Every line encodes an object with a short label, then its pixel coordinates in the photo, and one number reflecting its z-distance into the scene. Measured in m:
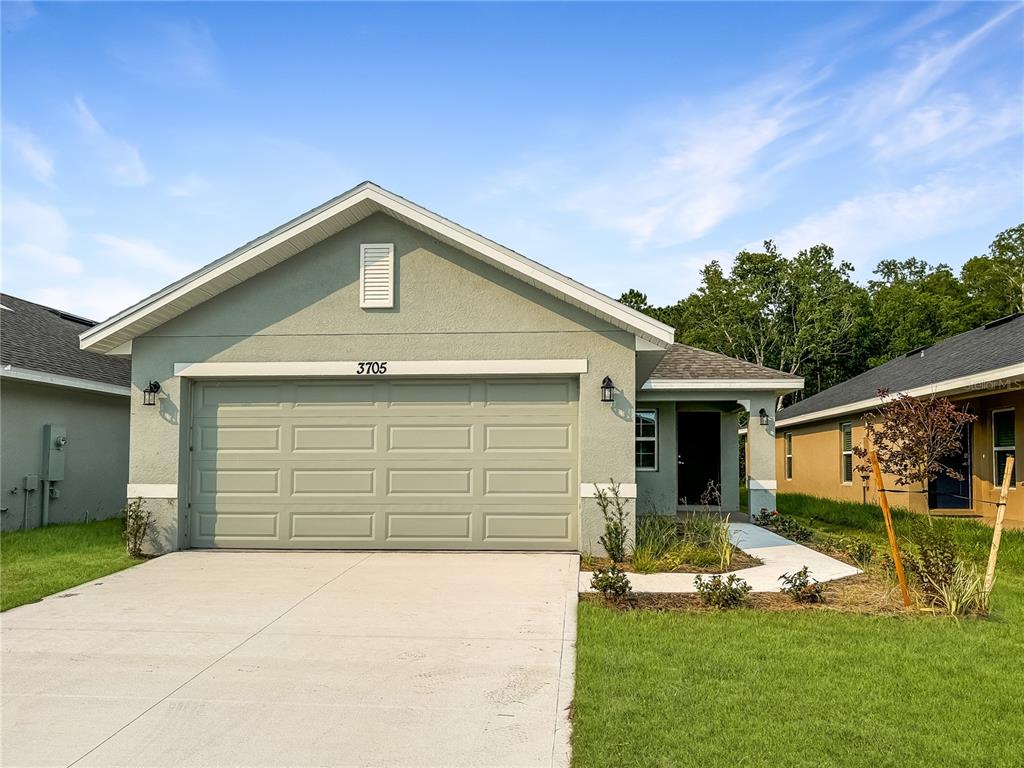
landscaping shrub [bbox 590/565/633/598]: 7.69
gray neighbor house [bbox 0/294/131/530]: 13.23
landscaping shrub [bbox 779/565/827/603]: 7.84
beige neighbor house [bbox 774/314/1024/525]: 13.64
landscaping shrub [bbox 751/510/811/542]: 12.88
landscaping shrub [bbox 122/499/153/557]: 10.34
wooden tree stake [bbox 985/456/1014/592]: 7.43
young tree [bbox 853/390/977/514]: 7.80
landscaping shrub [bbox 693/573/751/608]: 7.59
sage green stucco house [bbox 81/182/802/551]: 10.39
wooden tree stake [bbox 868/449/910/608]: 7.56
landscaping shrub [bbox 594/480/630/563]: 9.85
